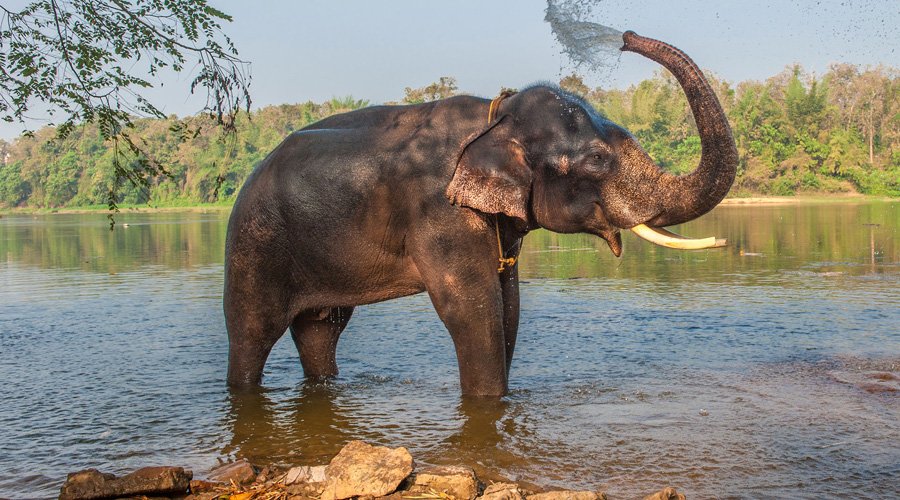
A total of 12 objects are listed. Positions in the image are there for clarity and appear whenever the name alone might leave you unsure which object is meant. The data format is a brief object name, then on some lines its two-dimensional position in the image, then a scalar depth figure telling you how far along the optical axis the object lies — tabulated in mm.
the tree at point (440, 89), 55325
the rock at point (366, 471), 4309
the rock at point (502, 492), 4113
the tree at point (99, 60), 5520
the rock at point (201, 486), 4601
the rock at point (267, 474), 4685
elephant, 5629
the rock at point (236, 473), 4656
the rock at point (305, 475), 4512
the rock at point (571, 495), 4176
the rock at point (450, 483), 4297
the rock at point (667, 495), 4133
